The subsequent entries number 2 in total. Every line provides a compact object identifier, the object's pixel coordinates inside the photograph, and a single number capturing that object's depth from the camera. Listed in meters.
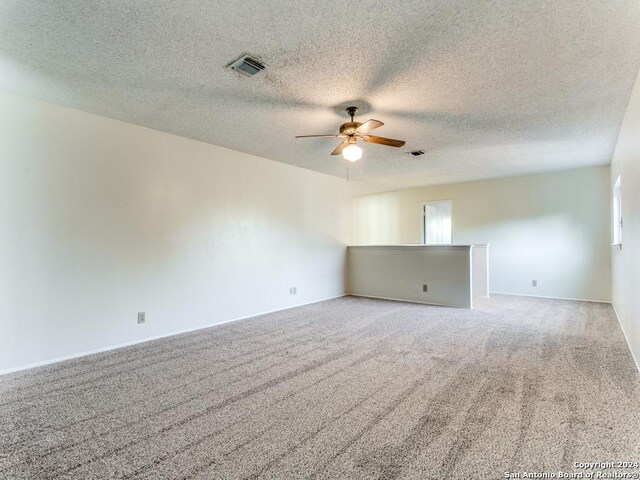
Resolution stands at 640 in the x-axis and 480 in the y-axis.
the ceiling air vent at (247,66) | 2.37
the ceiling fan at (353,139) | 3.18
